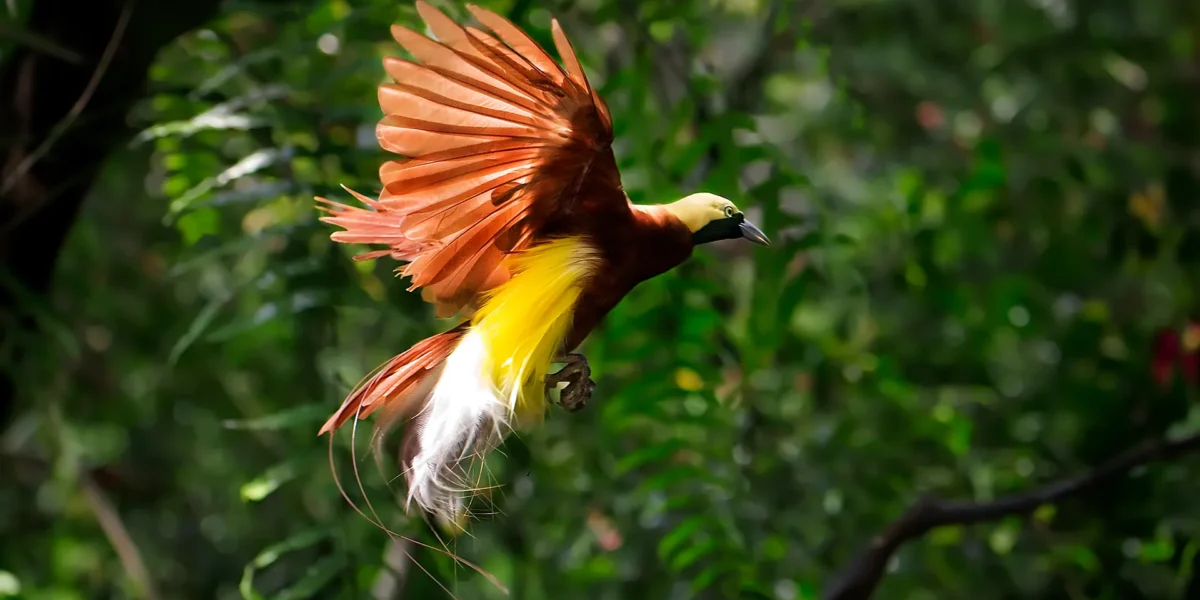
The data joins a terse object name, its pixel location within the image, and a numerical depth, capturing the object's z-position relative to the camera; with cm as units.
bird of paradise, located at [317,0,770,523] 793
